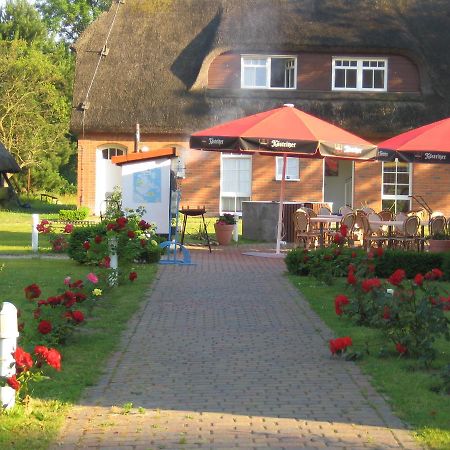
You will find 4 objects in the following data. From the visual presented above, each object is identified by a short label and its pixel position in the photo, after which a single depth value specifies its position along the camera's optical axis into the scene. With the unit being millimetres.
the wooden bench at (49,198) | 43566
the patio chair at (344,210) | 22039
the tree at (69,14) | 64062
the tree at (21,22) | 58000
